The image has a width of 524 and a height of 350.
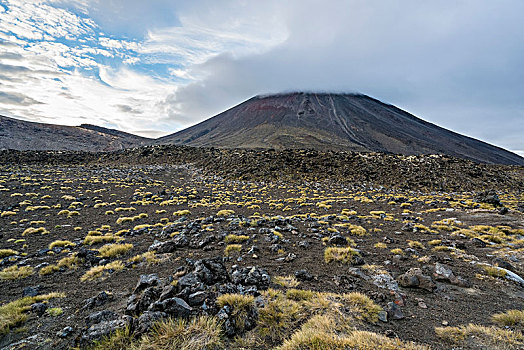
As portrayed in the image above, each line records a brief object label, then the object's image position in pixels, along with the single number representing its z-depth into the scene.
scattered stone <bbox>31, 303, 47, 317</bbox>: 4.84
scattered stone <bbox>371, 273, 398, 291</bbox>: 5.91
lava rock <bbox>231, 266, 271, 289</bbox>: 5.68
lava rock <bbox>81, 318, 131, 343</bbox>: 3.83
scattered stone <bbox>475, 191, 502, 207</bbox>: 15.67
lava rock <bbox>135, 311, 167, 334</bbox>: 3.87
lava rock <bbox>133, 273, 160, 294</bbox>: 5.29
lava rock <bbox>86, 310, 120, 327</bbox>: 4.42
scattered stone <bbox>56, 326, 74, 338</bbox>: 4.09
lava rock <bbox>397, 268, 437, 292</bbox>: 5.78
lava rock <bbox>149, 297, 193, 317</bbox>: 4.21
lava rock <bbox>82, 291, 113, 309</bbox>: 5.05
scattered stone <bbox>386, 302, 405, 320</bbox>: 4.62
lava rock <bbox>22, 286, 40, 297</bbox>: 5.69
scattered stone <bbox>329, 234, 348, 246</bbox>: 9.05
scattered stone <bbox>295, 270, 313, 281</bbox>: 6.18
